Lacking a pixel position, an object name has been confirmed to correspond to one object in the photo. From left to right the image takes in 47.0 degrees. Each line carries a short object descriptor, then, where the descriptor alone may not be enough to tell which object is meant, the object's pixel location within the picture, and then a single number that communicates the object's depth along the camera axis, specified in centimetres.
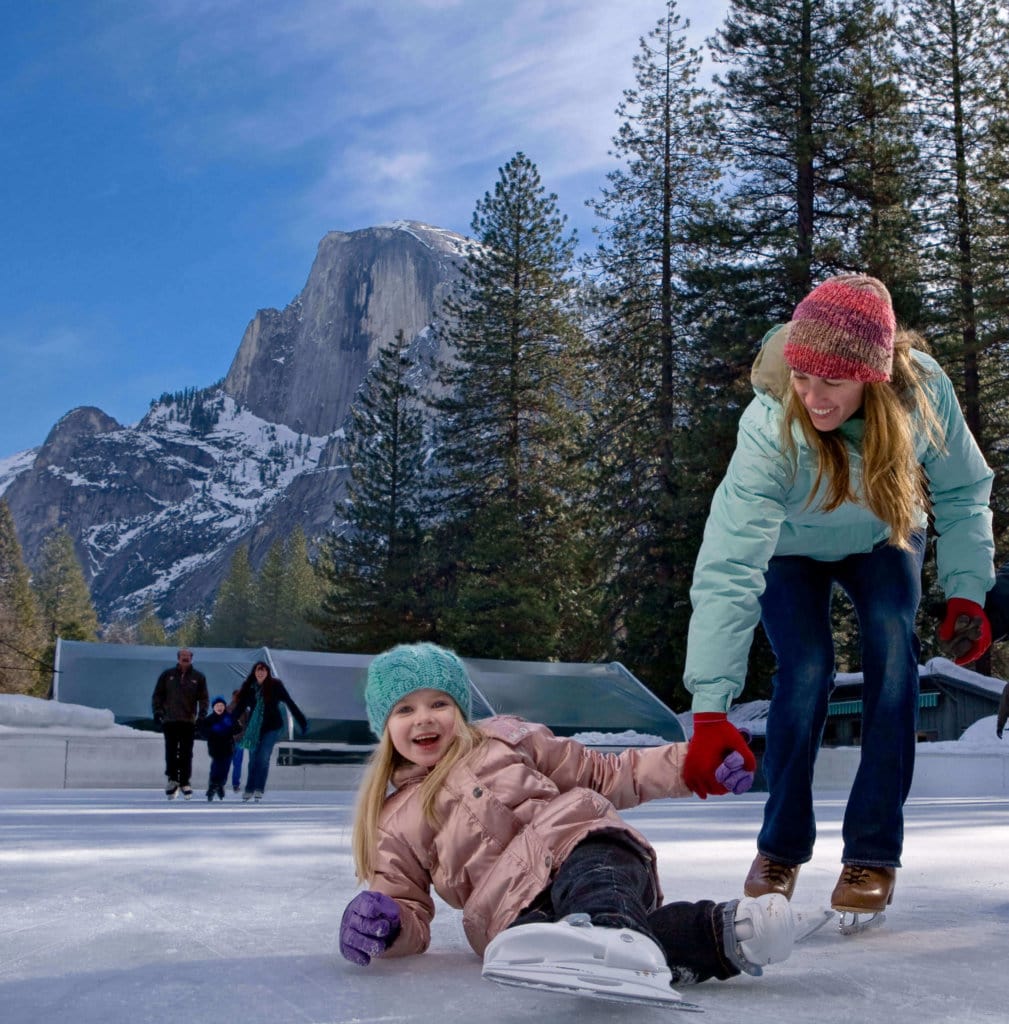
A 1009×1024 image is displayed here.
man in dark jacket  895
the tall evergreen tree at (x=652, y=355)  2352
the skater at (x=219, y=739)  945
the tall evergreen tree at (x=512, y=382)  2973
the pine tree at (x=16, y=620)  4978
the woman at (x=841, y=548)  208
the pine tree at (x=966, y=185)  2247
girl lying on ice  132
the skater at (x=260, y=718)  891
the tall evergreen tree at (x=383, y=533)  3152
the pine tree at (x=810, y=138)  2269
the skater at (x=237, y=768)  1096
